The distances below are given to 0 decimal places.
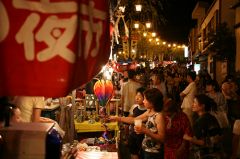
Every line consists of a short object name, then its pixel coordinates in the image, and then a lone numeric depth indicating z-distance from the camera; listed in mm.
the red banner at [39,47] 1972
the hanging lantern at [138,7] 16383
